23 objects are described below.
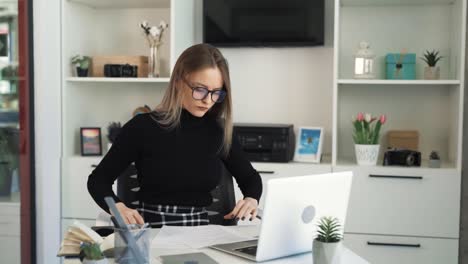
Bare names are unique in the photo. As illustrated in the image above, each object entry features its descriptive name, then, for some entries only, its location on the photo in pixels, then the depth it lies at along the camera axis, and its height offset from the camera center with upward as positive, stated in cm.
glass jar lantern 364 +22
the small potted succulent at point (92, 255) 162 -39
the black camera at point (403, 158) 352 -30
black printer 362 -22
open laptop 176 -32
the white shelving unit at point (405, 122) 343 -12
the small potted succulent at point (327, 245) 173 -39
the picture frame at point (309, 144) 366 -24
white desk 185 -46
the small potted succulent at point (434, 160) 347 -31
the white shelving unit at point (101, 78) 382 +19
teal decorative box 369 +21
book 176 -38
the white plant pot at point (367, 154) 353 -28
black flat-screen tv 374 +48
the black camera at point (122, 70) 382 +19
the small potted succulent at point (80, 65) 388 +22
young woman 228 -18
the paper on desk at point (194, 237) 200 -44
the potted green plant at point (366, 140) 353 -21
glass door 368 -19
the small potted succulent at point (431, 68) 360 +20
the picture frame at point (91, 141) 389 -24
